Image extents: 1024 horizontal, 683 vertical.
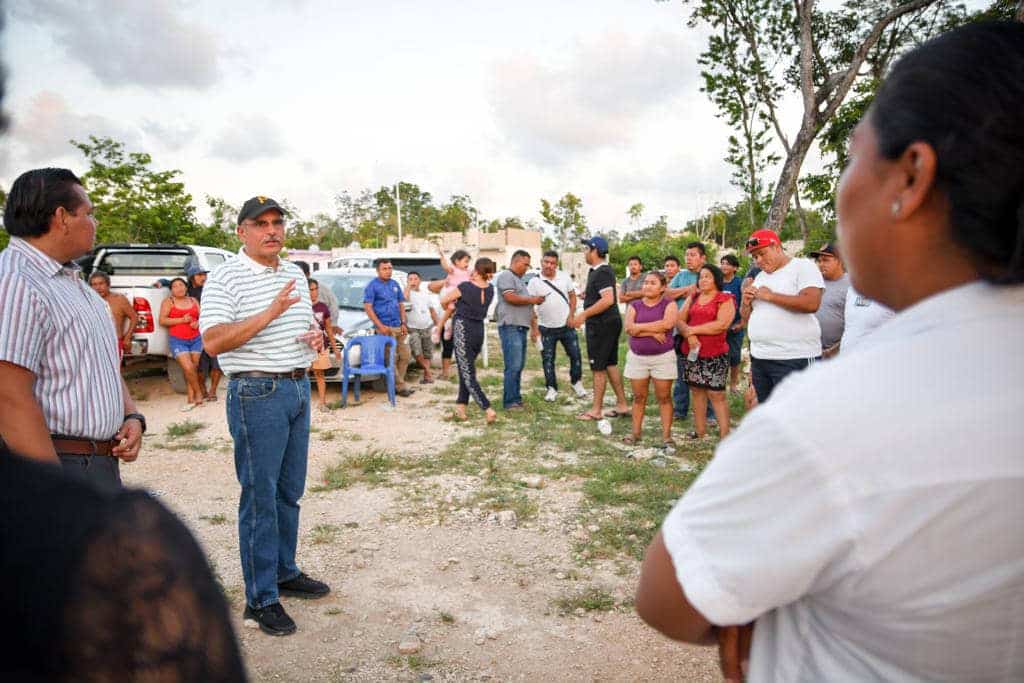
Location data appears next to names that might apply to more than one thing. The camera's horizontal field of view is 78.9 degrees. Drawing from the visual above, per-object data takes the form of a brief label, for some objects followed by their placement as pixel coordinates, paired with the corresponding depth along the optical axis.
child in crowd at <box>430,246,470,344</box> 9.34
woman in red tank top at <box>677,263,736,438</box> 6.11
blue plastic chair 8.48
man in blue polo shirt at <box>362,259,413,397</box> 8.73
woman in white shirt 0.71
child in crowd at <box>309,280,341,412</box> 7.98
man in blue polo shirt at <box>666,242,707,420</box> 7.37
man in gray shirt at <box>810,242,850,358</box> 5.26
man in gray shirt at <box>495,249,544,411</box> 8.02
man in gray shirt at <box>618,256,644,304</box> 7.59
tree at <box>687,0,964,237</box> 11.40
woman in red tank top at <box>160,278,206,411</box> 8.17
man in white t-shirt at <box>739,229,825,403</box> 4.91
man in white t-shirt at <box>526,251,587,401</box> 8.27
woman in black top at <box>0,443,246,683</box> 0.49
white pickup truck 8.21
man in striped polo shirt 3.10
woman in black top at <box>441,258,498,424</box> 7.61
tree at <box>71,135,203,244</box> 17.02
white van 11.68
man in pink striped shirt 2.11
